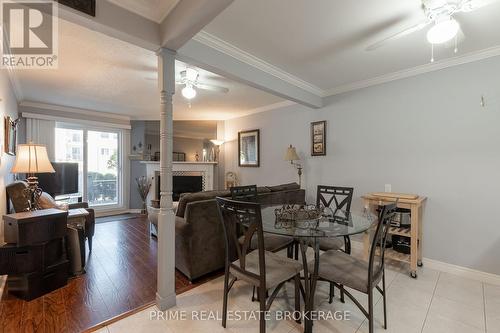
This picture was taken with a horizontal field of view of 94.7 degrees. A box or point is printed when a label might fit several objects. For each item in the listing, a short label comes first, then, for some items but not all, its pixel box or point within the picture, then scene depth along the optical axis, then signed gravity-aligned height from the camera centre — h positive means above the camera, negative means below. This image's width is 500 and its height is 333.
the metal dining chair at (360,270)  1.63 -0.80
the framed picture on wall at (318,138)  3.84 +0.48
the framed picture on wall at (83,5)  1.51 +1.09
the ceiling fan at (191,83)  2.93 +1.13
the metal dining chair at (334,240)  2.35 -0.77
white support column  2.01 -0.19
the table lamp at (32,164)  2.39 +0.04
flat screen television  4.16 -0.23
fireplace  6.04 -0.43
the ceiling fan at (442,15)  1.62 +1.11
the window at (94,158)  5.07 +0.23
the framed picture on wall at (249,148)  4.93 +0.41
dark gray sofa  2.41 -0.75
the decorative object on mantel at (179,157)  7.28 +0.32
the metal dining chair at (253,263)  1.58 -0.77
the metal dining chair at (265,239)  2.40 -0.77
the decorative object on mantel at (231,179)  5.45 -0.29
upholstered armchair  2.57 -0.41
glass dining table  1.74 -0.51
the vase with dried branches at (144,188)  5.79 -0.52
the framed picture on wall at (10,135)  2.78 +0.43
